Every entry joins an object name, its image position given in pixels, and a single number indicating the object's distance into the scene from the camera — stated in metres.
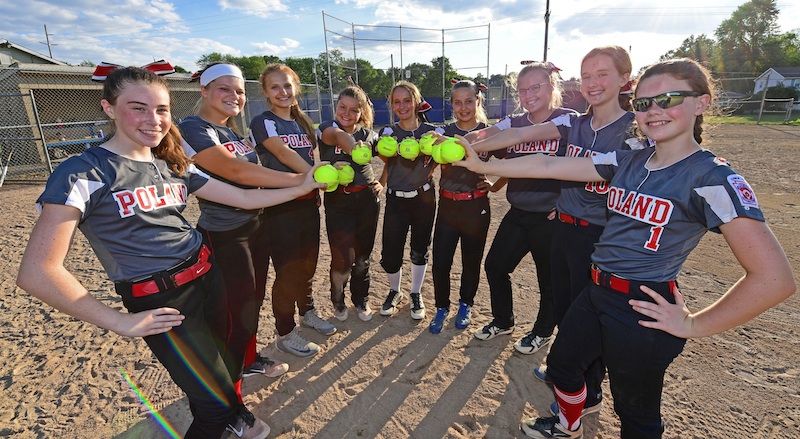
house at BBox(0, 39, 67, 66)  20.44
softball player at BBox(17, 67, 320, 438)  1.64
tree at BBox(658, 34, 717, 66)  58.53
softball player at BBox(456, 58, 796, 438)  1.60
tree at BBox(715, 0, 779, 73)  56.28
